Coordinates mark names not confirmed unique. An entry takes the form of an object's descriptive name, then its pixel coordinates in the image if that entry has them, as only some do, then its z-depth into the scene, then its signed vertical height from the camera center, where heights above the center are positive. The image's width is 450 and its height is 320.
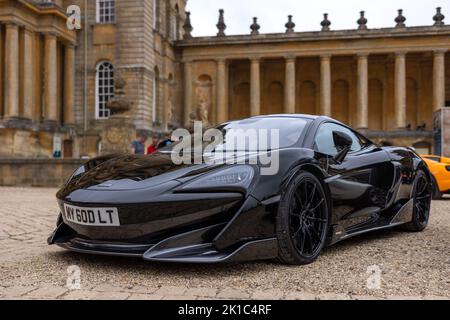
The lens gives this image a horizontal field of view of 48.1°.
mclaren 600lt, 3.64 -0.30
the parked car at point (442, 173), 12.96 -0.21
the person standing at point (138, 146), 14.74 +0.57
